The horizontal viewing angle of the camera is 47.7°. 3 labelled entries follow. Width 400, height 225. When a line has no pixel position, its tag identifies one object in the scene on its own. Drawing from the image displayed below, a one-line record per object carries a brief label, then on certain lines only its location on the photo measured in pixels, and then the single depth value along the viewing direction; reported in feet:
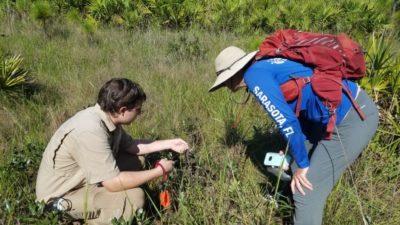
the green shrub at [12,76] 15.34
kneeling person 8.97
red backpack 9.10
